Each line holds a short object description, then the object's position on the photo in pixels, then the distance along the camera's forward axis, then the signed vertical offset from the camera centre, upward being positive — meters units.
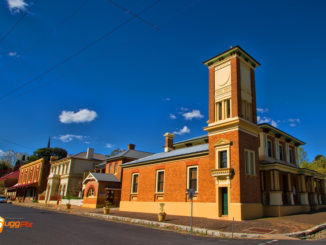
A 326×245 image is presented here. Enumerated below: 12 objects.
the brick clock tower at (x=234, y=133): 18.23 +4.94
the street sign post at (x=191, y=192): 13.66 +0.05
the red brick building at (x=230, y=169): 18.82 +2.30
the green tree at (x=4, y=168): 89.81 +5.78
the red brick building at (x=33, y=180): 52.78 +1.22
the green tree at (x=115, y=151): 64.22 +9.79
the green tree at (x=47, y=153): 81.31 +10.86
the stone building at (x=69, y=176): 45.19 +1.98
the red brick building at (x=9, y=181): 71.50 +0.90
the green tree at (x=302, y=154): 47.84 +8.45
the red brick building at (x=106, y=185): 32.31 +0.47
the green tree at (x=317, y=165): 46.28 +6.47
